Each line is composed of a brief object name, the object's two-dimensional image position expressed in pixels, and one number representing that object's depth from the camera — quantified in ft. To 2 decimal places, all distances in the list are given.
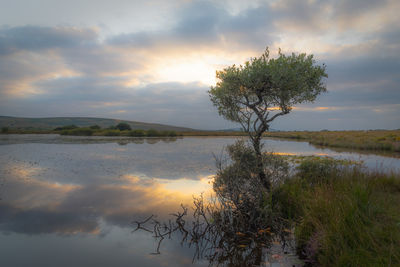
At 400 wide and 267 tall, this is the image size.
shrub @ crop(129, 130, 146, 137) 166.81
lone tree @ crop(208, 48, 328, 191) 25.08
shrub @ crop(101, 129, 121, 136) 161.09
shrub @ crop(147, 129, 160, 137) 172.76
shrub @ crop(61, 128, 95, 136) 162.91
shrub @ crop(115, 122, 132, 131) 194.39
